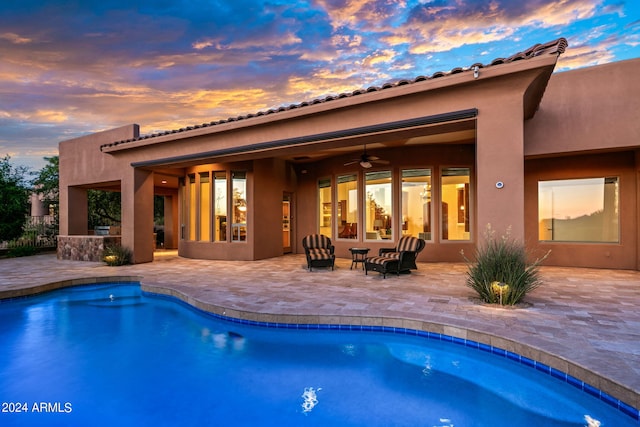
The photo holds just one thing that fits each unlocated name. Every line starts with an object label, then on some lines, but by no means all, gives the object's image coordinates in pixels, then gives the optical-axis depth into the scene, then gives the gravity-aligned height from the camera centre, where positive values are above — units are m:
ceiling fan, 8.72 +1.47
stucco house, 5.48 +1.38
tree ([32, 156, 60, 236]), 15.89 +1.41
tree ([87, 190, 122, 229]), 17.33 +0.40
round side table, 8.81 -1.04
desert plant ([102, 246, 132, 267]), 10.04 -1.28
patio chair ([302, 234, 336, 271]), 8.85 -1.02
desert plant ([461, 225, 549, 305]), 4.89 -0.90
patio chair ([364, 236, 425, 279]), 7.62 -1.08
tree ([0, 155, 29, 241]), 13.70 +0.60
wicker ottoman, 7.56 -1.19
